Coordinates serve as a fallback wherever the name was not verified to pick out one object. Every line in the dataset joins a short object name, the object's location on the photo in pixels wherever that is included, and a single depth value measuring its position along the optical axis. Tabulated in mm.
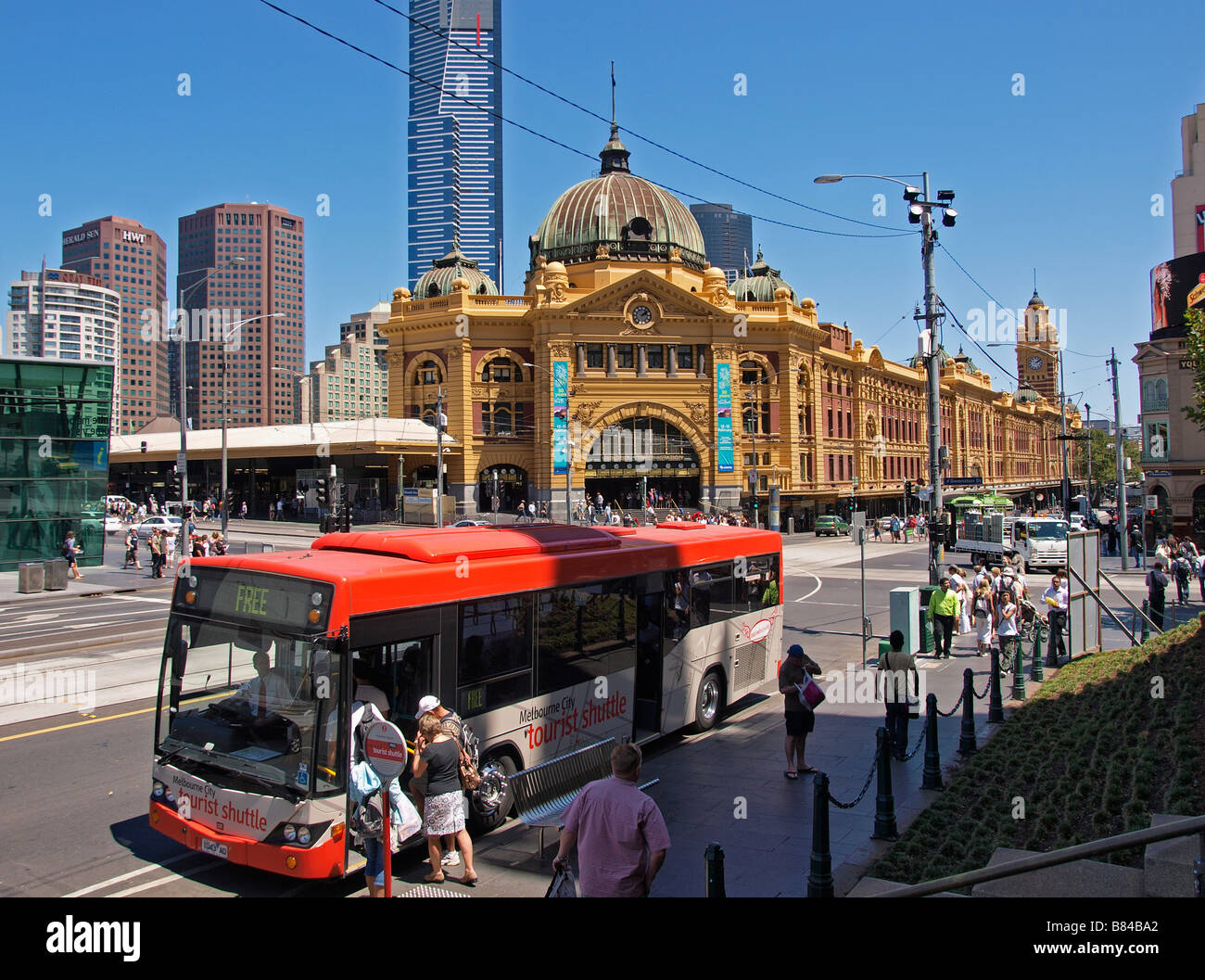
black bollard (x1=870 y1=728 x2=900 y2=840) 8531
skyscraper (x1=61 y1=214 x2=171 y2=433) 173000
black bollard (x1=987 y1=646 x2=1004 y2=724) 12617
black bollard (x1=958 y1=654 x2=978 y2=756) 11164
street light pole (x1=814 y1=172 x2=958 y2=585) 19469
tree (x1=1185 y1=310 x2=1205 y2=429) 27172
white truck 37625
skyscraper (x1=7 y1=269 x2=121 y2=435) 176875
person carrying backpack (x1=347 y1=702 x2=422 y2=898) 7023
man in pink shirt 5531
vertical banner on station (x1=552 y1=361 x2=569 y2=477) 58156
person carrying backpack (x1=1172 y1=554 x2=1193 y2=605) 24312
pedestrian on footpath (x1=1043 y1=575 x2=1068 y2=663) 16625
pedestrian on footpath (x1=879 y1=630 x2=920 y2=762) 11258
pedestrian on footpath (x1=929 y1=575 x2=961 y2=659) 17922
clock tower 140625
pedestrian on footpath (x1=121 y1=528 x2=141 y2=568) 35281
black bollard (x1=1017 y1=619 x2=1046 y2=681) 15391
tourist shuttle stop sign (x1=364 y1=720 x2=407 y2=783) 7129
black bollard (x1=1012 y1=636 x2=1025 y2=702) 14039
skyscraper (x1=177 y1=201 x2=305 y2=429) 174875
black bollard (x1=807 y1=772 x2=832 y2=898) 6891
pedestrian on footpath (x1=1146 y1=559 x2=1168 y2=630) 20172
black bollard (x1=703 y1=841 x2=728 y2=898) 5922
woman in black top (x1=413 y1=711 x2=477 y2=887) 7348
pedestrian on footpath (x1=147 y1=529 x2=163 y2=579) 31594
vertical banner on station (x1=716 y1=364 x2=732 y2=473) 60344
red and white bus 7203
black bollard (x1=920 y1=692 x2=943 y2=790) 10070
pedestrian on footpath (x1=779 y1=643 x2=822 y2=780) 10391
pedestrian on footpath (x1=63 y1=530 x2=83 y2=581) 31031
